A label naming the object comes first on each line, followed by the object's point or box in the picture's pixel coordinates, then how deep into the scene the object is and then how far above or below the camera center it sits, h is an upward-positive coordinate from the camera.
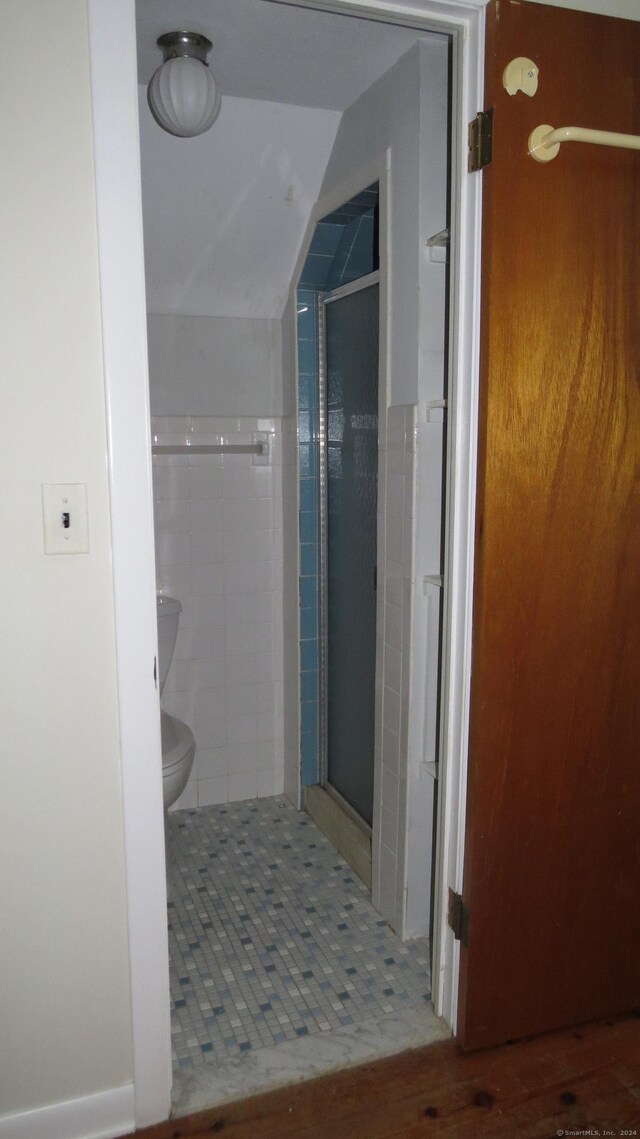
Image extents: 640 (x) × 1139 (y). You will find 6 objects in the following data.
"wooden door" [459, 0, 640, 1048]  1.46 -0.16
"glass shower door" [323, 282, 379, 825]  2.36 -0.20
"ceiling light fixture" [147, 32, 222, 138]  1.83 +0.88
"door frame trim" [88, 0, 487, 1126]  1.28 +0.01
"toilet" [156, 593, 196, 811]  2.24 -0.78
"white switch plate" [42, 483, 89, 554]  1.33 -0.07
